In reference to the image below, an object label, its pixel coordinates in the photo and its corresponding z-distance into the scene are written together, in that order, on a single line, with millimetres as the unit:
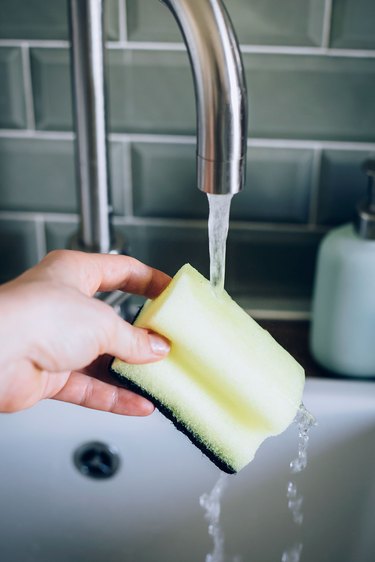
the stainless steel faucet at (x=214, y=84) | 449
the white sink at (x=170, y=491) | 654
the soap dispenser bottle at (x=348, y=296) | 652
